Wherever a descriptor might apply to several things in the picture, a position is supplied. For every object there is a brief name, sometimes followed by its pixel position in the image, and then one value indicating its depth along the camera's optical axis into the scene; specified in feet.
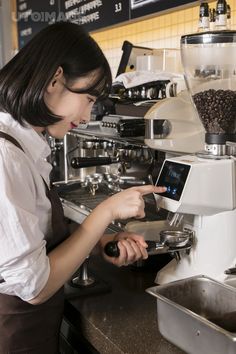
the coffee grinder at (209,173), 3.06
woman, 2.70
